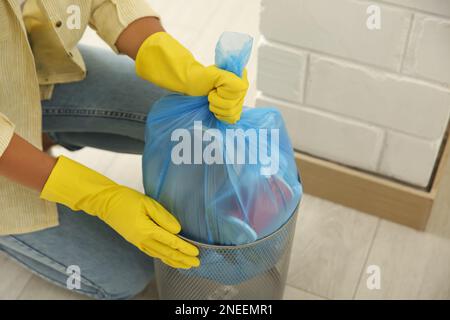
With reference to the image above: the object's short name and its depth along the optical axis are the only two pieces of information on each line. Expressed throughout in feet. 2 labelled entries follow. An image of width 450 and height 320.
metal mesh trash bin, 3.66
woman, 3.48
